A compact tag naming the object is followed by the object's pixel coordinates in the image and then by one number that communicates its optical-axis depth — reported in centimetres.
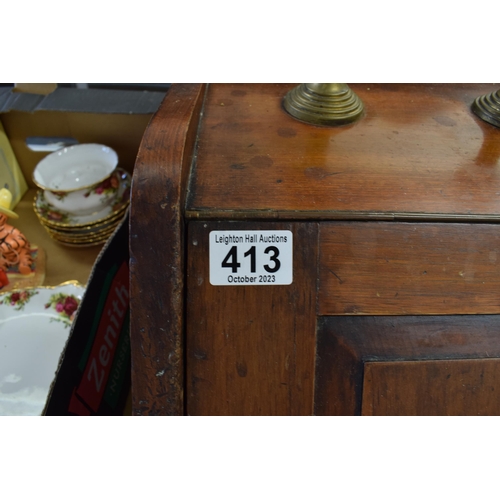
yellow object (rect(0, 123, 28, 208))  113
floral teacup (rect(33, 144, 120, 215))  105
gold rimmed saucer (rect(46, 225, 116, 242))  108
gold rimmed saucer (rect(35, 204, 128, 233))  106
